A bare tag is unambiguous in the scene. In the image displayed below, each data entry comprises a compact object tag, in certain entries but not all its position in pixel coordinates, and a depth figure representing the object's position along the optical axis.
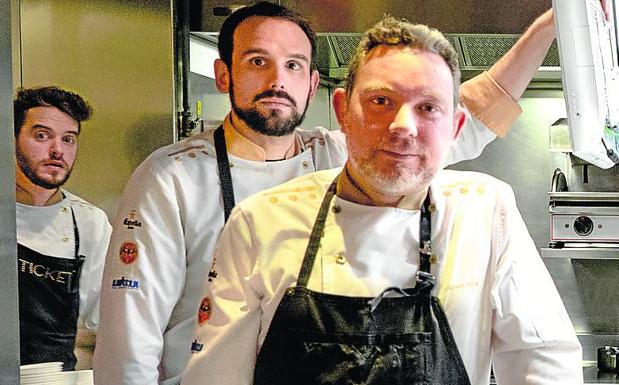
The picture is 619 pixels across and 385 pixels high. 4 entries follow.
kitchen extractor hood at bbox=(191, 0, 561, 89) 2.72
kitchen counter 3.10
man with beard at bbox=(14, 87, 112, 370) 2.22
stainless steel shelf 3.51
